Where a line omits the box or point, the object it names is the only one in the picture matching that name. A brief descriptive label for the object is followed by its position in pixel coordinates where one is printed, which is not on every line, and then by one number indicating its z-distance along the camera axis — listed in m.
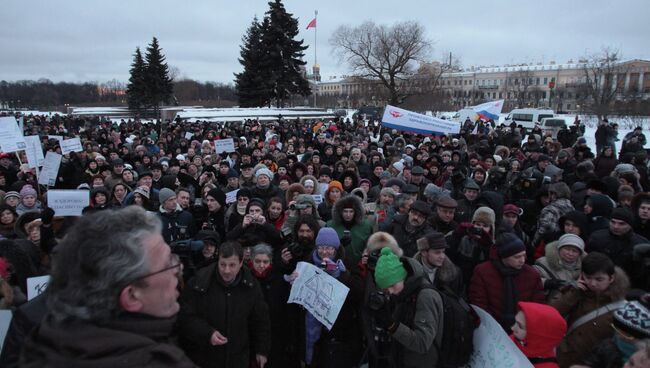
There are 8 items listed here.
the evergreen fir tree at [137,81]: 47.28
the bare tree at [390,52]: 44.62
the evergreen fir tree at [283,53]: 41.94
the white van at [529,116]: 31.70
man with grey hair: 1.16
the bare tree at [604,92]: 40.21
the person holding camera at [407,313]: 2.73
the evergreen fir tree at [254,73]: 42.59
